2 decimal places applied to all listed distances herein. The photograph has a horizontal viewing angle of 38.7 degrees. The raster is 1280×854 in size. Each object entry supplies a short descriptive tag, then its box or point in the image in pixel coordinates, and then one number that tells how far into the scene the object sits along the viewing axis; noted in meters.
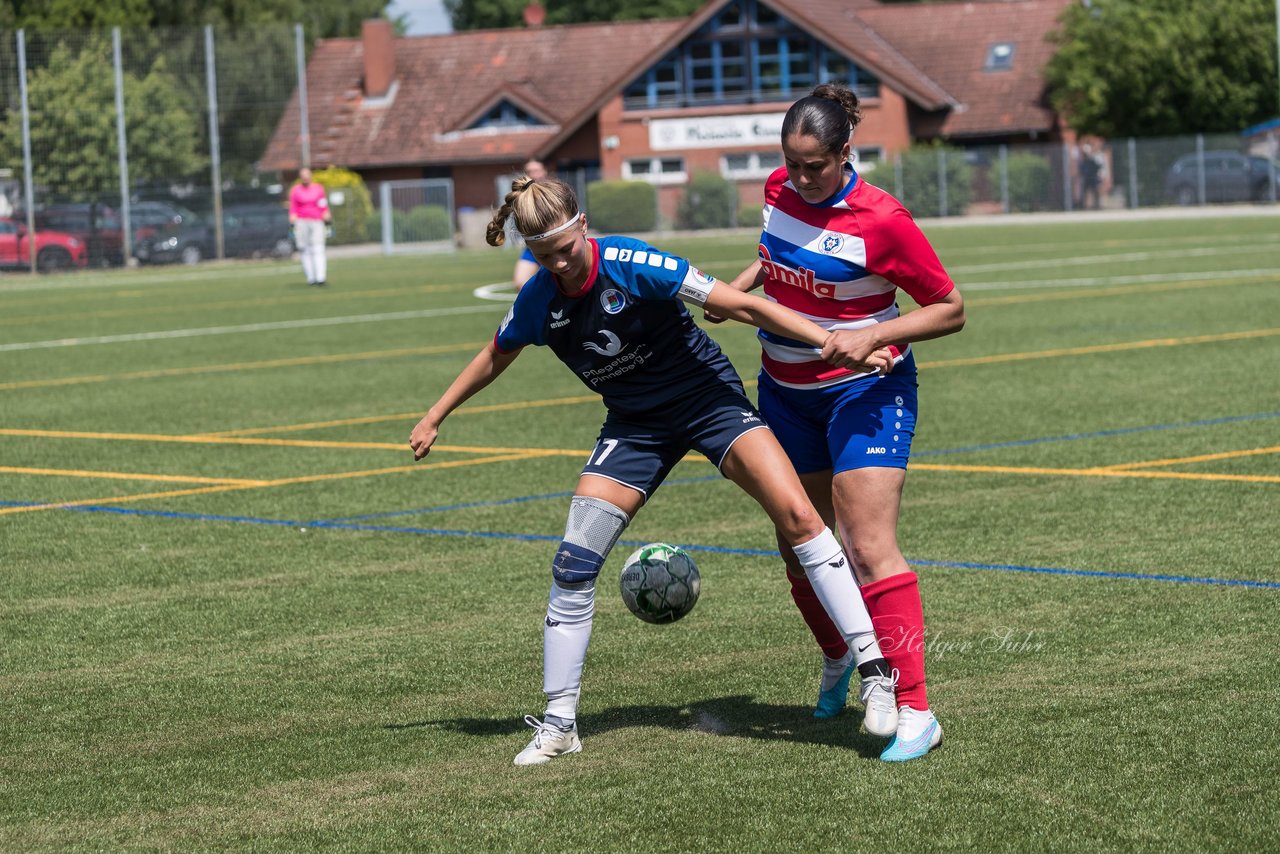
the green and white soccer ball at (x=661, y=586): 6.76
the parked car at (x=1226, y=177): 59.06
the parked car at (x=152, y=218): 48.16
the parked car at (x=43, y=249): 46.91
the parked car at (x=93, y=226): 47.19
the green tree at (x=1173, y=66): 63.66
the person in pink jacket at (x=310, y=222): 34.53
